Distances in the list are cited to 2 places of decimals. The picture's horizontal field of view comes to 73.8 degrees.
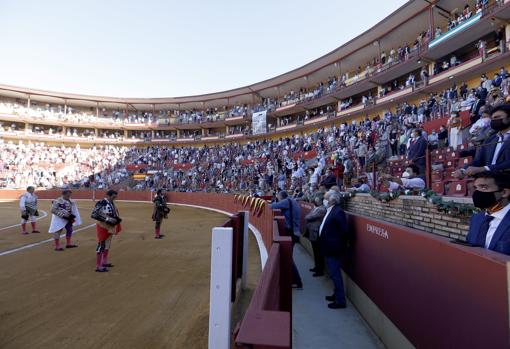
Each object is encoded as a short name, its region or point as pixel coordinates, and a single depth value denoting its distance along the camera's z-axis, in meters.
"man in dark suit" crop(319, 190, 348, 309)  5.30
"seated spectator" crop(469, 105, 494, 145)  5.51
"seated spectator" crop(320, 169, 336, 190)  8.14
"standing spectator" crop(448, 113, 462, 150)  9.95
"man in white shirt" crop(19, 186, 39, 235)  11.98
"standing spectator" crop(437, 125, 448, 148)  11.18
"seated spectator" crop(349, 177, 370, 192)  8.17
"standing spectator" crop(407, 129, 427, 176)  7.27
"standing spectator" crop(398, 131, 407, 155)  12.50
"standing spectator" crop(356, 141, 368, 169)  13.71
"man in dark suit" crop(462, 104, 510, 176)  3.59
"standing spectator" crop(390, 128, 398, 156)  13.92
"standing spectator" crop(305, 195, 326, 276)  6.70
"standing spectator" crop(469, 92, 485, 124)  9.52
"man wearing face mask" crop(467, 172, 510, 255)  2.41
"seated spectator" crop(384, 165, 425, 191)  6.00
